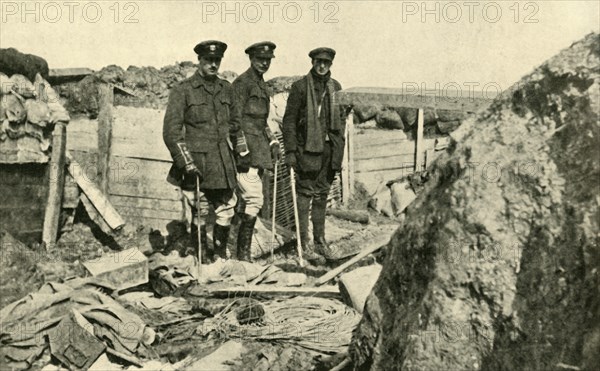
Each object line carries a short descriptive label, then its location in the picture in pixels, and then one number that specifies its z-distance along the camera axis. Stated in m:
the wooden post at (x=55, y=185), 7.98
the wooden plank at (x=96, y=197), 8.40
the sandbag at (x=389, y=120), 12.83
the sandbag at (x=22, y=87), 7.46
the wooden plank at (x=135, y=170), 9.27
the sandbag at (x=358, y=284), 5.51
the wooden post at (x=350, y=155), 12.68
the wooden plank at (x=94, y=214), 8.45
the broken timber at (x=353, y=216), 11.14
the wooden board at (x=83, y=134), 9.34
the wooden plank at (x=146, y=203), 9.18
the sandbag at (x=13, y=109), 7.25
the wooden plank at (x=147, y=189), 9.20
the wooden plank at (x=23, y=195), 7.32
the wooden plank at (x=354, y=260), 6.43
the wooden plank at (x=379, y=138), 12.75
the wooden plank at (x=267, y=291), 6.02
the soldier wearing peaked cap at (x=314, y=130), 7.96
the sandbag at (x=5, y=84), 7.25
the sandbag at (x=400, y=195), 11.83
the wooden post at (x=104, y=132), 9.28
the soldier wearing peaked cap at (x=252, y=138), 7.50
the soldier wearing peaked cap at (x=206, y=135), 7.09
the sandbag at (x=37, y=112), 7.50
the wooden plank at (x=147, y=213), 9.19
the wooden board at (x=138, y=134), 9.26
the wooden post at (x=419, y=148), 12.59
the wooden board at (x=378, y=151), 12.77
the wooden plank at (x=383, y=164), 12.77
